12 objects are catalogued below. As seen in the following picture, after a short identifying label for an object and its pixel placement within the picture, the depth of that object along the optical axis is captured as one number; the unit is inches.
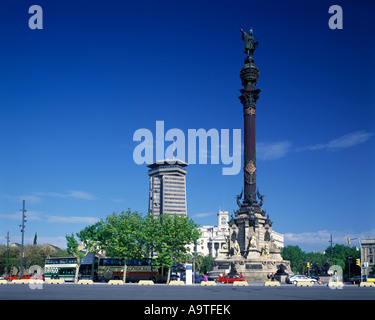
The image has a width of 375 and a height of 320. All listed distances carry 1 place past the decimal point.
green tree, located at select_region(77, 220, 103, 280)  2524.6
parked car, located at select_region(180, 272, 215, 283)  2407.4
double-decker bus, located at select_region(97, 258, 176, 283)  2456.9
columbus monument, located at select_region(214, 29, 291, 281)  2474.2
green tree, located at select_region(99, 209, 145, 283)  2394.2
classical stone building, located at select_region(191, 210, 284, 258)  6604.3
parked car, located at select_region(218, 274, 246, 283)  2149.4
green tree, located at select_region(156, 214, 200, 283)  2387.9
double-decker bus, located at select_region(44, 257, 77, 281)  2529.5
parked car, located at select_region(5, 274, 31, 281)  2522.1
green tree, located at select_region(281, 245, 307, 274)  5231.3
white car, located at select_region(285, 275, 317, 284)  2038.6
